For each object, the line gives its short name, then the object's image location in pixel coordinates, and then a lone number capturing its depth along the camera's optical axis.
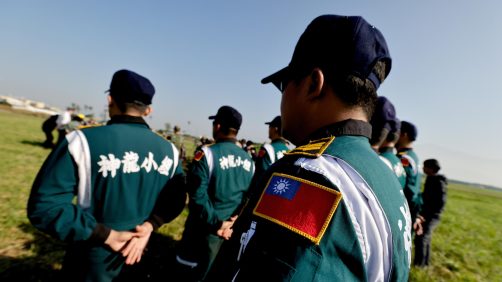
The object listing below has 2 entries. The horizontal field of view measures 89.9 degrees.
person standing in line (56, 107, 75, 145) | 13.60
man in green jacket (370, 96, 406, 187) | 3.94
